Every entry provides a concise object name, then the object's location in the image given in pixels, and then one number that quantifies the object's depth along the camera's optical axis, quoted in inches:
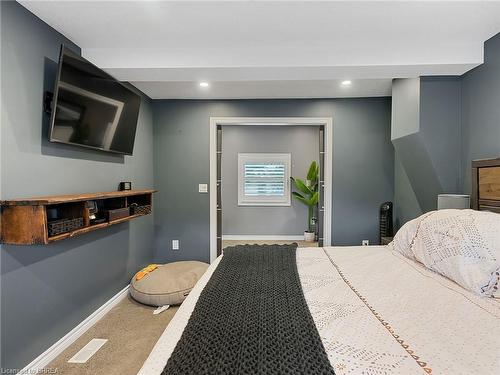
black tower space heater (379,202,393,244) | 127.5
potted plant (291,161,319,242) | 193.9
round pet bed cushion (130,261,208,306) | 101.7
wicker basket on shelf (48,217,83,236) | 63.1
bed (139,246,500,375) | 31.8
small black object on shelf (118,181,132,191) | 107.5
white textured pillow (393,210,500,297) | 50.3
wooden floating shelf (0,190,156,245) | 59.1
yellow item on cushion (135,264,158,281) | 111.6
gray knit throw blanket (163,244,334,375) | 31.2
